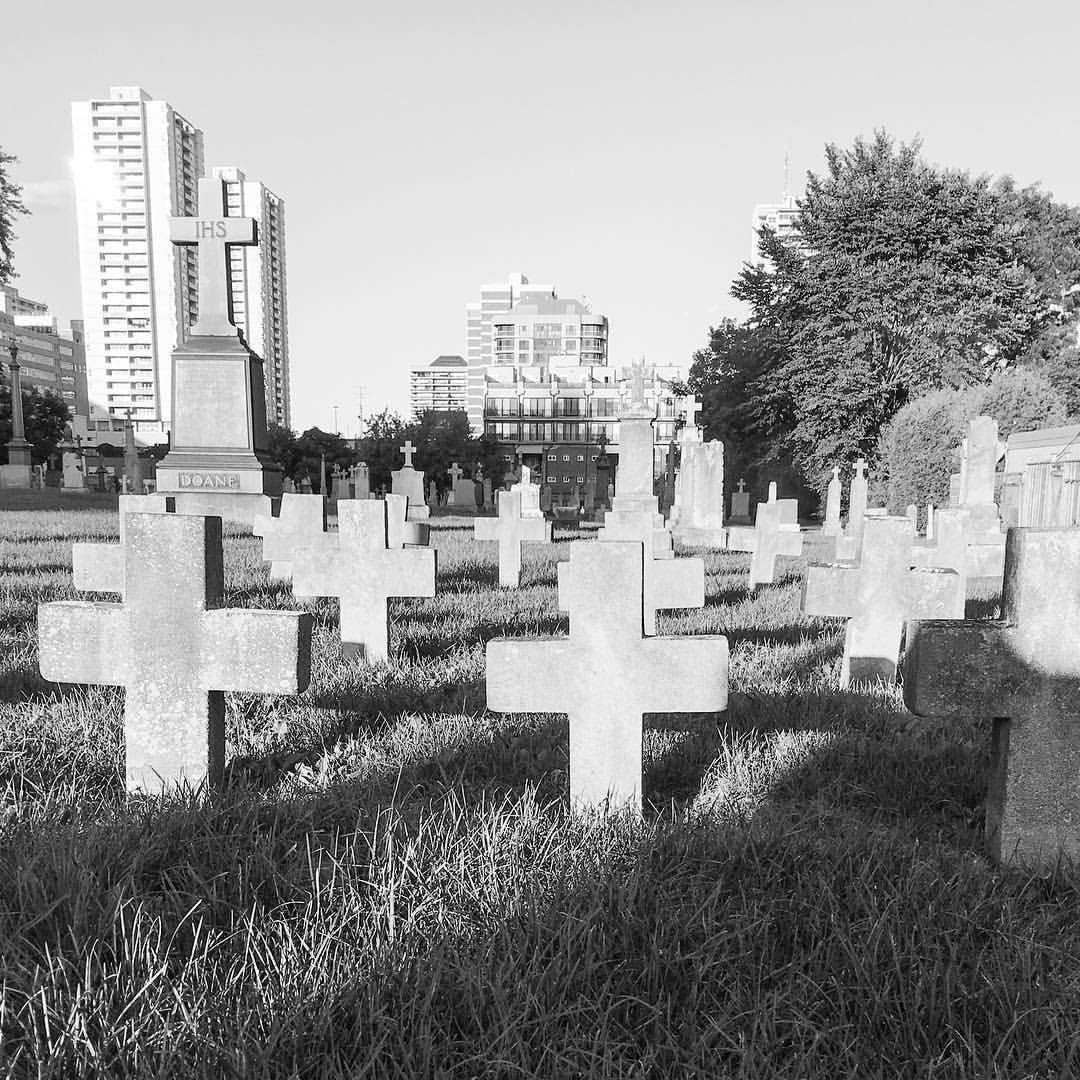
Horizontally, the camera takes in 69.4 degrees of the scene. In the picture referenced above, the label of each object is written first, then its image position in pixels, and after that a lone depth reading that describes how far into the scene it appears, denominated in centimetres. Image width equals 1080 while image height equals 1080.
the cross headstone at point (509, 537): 838
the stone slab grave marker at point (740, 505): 3628
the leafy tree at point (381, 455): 5306
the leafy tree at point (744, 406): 3055
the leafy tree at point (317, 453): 4922
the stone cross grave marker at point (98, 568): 392
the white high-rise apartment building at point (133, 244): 12112
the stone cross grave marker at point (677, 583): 442
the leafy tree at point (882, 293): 2538
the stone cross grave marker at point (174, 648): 264
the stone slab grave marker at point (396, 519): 512
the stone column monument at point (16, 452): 2719
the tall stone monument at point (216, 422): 1530
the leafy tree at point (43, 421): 5106
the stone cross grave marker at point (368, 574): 486
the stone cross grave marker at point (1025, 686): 230
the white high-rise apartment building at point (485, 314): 16959
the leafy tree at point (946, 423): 2283
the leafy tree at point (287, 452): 4866
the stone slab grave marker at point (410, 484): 2317
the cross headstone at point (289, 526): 603
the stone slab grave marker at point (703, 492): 2328
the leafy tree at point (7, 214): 2267
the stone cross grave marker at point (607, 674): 256
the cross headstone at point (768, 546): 870
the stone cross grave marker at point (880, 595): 442
